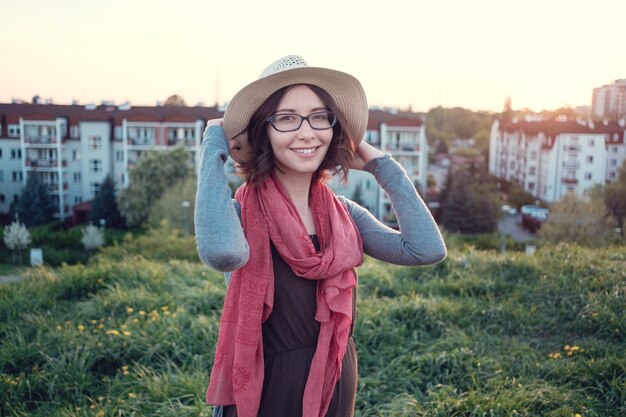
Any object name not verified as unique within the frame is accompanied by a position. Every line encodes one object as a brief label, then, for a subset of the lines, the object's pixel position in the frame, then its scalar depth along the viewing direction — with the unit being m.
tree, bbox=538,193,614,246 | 17.67
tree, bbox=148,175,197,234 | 20.16
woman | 1.67
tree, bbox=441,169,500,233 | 24.42
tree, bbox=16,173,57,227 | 25.59
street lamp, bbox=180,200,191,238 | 18.35
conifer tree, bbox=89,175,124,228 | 25.67
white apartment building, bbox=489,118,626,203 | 26.28
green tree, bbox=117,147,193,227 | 23.86
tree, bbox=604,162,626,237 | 19.27
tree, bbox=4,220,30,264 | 19.11
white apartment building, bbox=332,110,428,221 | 27.23
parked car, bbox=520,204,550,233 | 25.30
